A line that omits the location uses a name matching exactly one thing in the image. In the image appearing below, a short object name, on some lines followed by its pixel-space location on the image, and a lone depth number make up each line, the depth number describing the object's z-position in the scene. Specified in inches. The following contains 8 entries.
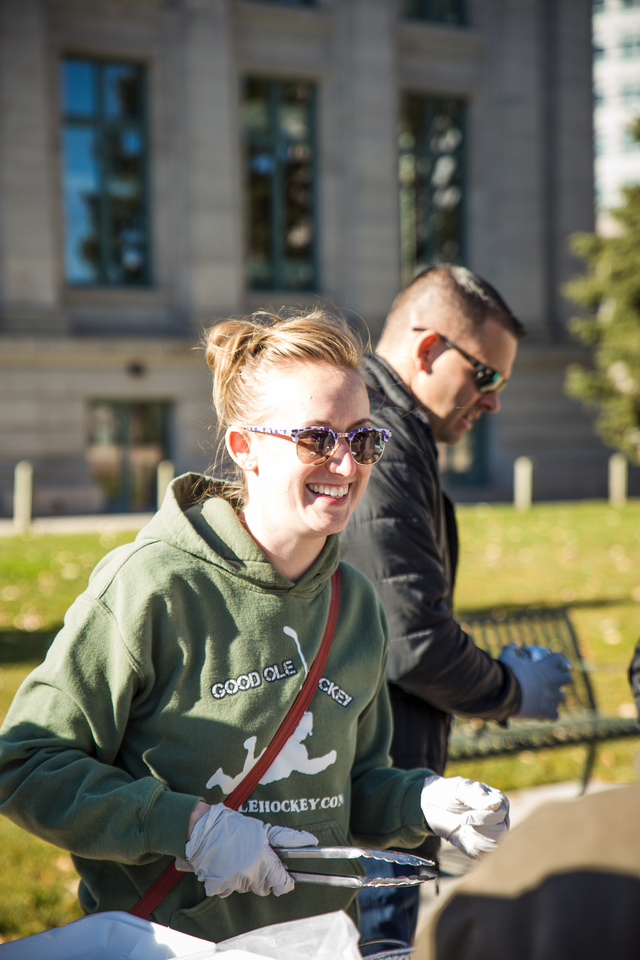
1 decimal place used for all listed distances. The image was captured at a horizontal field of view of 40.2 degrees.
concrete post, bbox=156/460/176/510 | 630.0
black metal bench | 162.4
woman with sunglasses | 63.9
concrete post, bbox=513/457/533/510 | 685.3
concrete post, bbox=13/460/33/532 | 580.7
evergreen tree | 782.5
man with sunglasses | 94.9
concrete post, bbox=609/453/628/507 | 752.3
